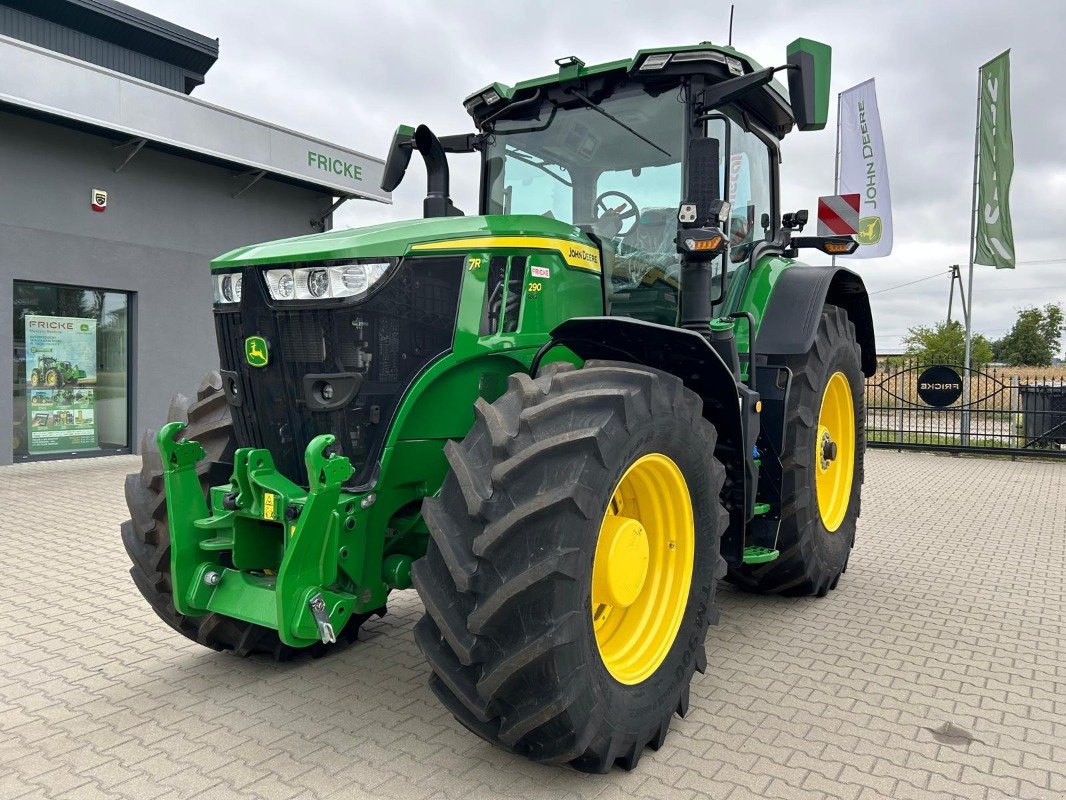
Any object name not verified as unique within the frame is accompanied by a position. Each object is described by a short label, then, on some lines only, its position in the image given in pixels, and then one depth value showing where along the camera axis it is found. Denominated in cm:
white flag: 1241
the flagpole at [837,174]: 1280
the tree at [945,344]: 3741
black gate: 1174
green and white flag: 1274
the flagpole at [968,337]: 1233
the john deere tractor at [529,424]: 235
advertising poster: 1009
